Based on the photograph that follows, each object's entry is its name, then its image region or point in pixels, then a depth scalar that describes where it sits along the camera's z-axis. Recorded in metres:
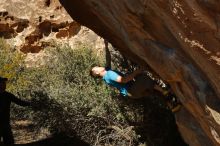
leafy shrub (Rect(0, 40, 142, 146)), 9.43
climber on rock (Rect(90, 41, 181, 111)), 6.79
